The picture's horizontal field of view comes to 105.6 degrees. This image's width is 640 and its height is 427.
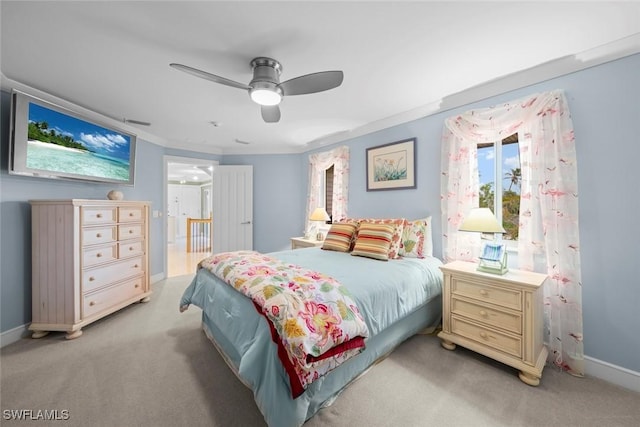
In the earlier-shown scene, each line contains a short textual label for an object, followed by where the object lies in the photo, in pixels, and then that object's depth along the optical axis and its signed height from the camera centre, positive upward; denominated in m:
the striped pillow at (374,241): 2.53 -0.32
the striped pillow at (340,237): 2.89 -0.31
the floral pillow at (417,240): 2.65 -0.31
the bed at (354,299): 1.25 -0.77
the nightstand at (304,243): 3.76 -0.49
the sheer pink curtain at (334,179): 3.87 +0.57
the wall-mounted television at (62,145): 2.19 +0.71
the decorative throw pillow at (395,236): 2.60 -0.26
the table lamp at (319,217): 3.92 -0.08
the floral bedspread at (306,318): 1.20 -0.58
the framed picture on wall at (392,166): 3.01 +0.61
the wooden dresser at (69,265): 2.32 -0.53
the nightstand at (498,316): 1.75 -0.83
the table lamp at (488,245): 1.98 -0.28
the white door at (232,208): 4.74 +0.07
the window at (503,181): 2.34 +0.31
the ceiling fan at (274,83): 1.74 +0.96
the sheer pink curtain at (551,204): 1.88 +0.07
